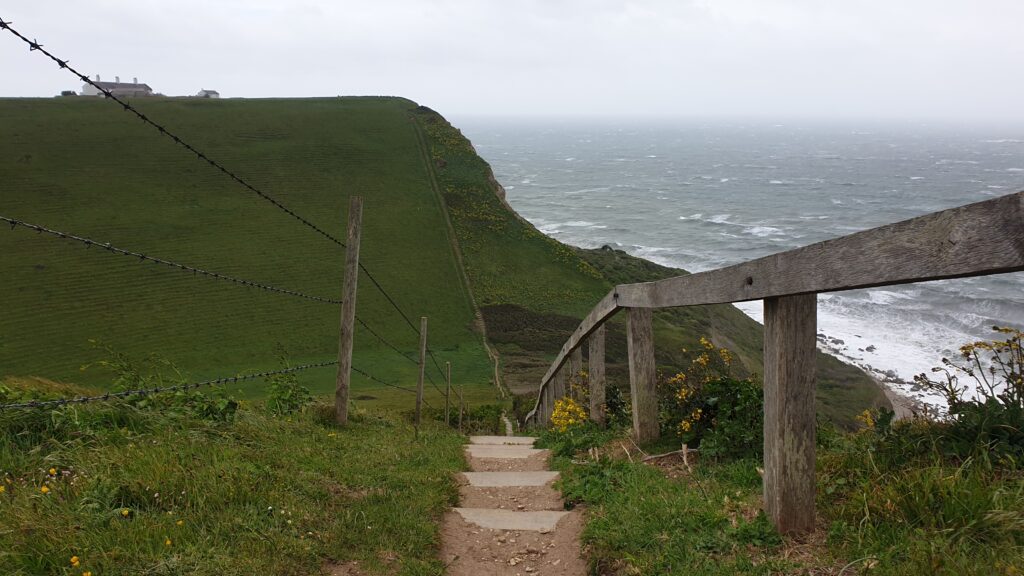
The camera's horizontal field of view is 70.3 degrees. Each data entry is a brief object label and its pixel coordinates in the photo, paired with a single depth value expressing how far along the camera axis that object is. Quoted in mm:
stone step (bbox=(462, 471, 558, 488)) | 6070
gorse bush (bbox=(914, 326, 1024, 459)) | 3197
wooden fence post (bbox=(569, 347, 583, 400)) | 9359
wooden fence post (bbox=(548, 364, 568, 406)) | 11297
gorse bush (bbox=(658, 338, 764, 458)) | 4719
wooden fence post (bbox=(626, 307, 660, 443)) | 5969
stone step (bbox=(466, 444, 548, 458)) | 8133
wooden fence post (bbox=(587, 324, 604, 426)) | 7742
